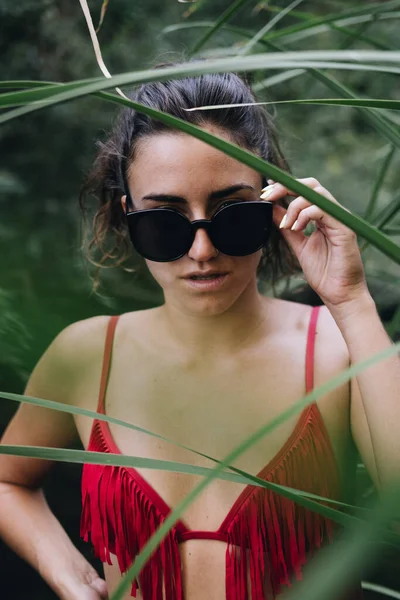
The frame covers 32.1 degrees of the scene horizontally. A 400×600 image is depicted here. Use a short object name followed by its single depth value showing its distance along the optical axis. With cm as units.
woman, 108
